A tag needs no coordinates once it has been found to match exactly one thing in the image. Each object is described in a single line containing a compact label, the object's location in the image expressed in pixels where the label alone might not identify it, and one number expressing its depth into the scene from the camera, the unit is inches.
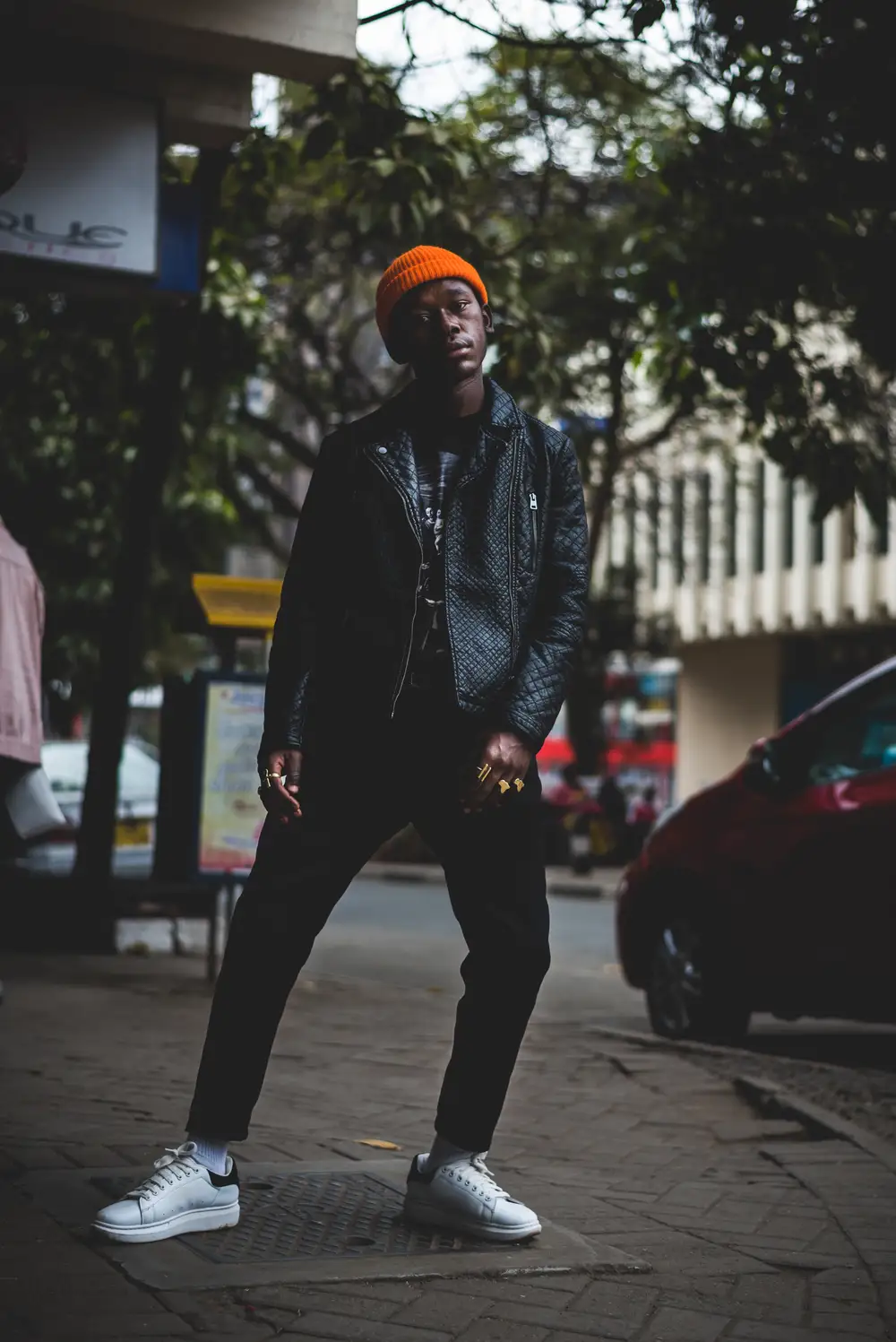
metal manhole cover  143.3
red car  279.1
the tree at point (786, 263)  325.4
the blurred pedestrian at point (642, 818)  1176.8
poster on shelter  373.1
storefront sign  273.0
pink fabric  207.9
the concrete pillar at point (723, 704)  1561.3
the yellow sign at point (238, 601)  371.2
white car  545.0
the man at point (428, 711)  147.5
